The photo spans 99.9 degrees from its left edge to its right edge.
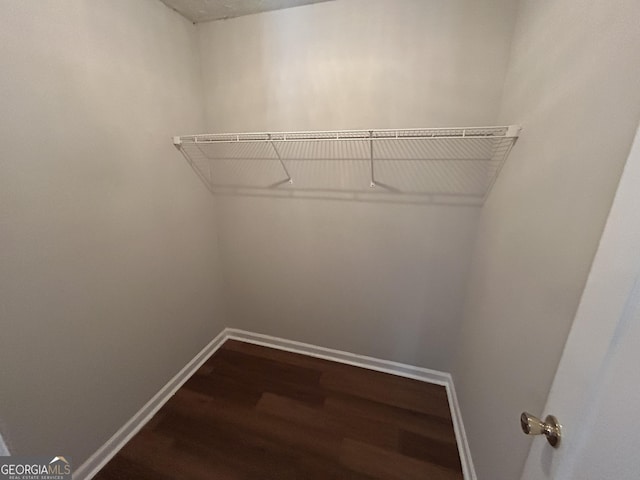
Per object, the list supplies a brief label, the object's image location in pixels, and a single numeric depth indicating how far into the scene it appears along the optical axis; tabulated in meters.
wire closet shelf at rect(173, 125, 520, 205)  1.43
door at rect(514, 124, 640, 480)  0.41
